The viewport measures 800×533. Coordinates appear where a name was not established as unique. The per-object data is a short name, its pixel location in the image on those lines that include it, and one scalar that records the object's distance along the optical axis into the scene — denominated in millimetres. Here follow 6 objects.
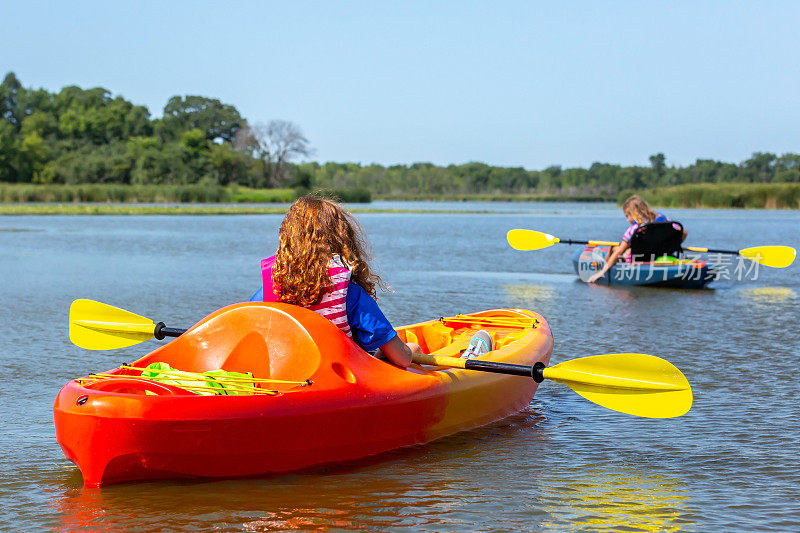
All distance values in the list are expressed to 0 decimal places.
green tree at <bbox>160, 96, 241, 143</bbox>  104125
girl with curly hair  5023
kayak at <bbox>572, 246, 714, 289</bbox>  14148
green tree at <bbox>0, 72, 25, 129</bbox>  110438
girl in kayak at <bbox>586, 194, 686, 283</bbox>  13961
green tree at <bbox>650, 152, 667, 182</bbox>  118725
